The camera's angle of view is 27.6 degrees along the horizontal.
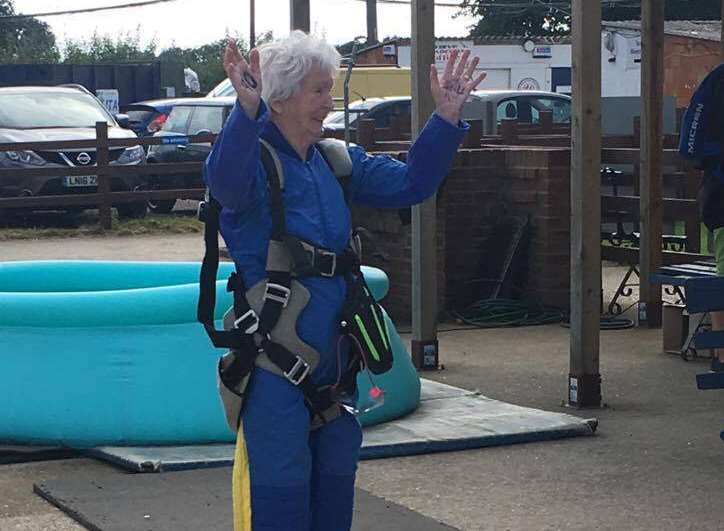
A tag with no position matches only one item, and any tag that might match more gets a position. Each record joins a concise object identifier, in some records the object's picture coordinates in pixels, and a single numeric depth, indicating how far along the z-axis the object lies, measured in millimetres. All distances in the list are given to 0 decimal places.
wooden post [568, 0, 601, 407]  7668
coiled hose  11016
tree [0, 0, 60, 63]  54406
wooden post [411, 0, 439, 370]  8781
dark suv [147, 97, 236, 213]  20266
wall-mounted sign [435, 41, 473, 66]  34781
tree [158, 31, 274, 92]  55469
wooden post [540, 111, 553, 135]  15133
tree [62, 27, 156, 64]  54844
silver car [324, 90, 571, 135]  18359
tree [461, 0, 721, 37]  58250
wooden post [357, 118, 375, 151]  12734
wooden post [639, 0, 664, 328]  10336
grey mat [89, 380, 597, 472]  6500
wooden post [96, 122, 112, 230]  18078
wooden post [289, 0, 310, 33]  9148
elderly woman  3898
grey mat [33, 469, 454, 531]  5590
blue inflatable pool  6723
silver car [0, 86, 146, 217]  18359
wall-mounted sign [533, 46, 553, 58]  40759
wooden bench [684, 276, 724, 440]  6027
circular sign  40719
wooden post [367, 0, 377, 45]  41688
